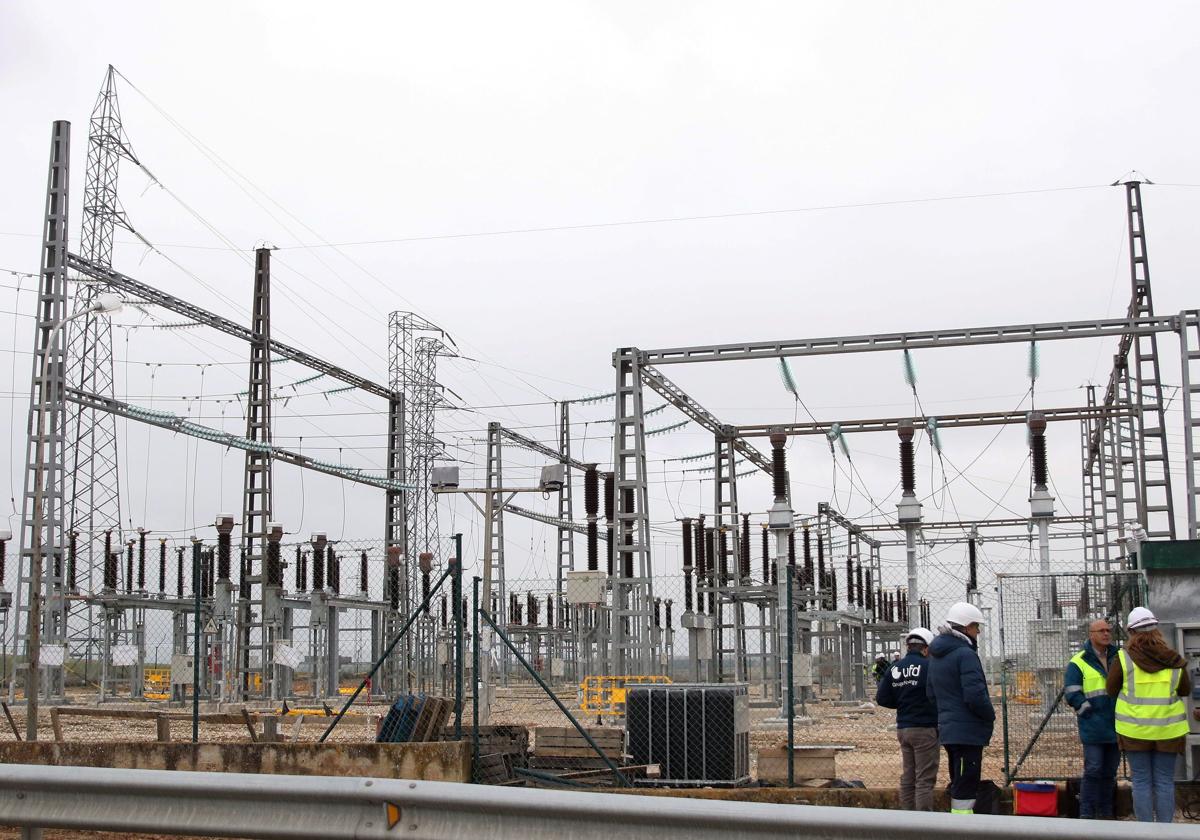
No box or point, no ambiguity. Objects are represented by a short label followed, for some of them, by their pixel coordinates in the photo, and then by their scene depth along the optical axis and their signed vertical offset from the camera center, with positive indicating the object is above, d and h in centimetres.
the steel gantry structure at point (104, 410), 2369 +412
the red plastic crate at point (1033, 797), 905 -117
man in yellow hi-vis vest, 860 -60
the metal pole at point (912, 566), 1725 +73
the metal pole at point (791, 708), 1019 -62
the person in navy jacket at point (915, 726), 904 -68
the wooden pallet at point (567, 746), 1206 -106
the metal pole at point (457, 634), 1092 -4
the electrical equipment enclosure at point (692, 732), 1177 -93
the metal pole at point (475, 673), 1073 -37
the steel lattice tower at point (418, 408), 3869 +642
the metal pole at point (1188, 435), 1691 +234
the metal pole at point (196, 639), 1286 -7
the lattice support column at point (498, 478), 3675 +433
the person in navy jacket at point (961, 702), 823 -48
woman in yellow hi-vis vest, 795 -53
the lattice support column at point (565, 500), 4328 +421
